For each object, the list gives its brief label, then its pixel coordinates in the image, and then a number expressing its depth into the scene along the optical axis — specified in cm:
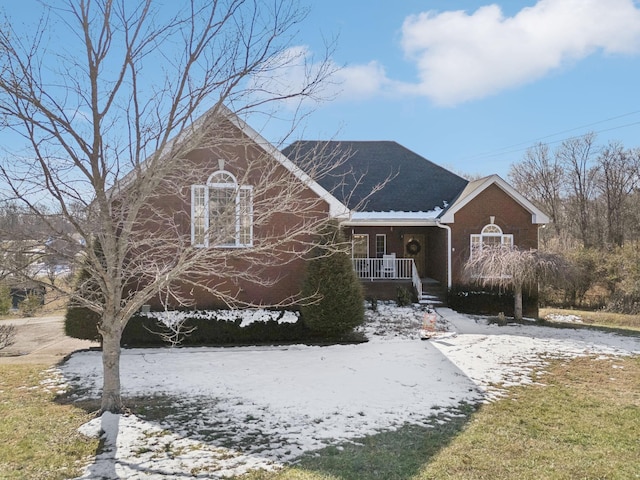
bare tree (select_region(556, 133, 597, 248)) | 3306
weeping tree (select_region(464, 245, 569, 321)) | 1285
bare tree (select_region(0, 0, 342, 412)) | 535
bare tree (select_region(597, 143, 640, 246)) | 3064
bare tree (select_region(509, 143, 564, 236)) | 3569
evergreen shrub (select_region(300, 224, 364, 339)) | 1055
